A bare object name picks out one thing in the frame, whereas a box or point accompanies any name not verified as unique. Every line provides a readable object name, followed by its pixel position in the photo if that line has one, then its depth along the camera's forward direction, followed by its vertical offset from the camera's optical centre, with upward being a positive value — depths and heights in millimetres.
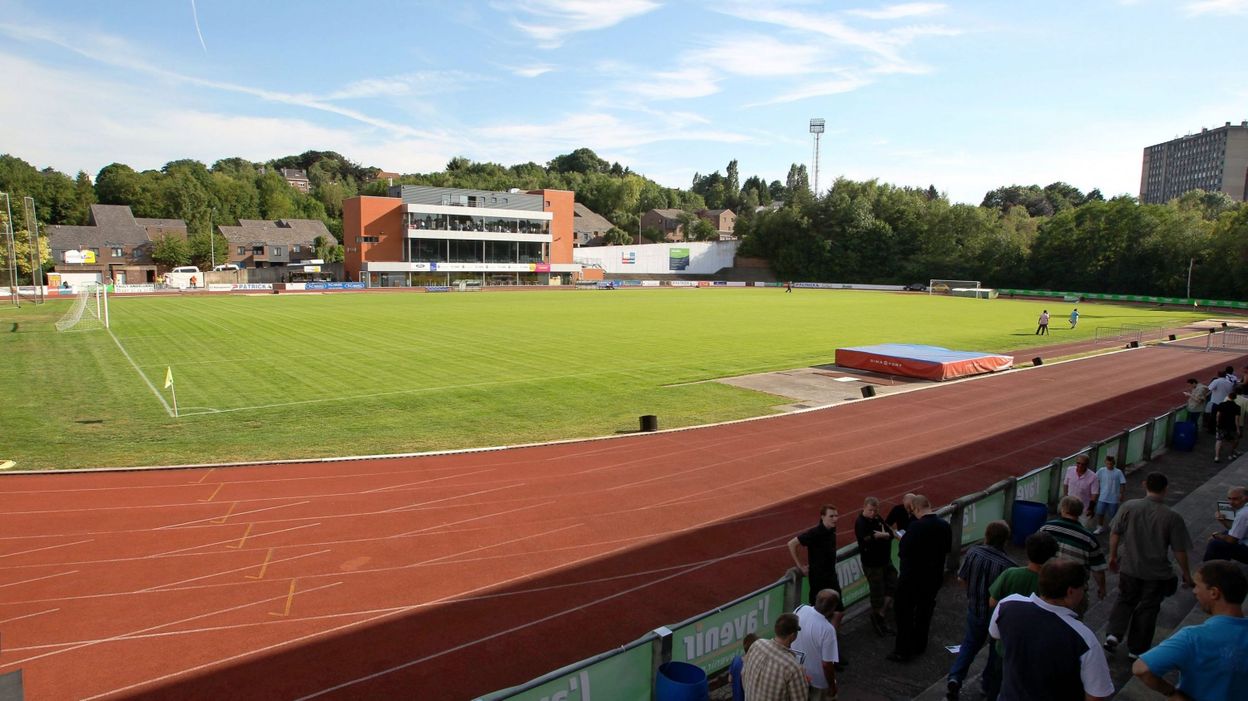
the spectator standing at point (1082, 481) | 10734 -2999
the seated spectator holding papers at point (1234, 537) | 7199 -2654
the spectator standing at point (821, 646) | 6000 -3119
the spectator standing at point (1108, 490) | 10609 -3108
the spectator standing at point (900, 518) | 8258 -2796
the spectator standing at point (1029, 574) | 5598 -2386
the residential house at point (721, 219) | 167125 +13844
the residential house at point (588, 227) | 131200 +9242
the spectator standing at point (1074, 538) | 7125 -2602
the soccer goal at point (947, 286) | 97750 -667
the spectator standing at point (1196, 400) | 17125 -2788
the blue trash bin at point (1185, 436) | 16234 -3457
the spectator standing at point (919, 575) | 7281 -3056
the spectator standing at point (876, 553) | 8047 -3135
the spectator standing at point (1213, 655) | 4152 -2197
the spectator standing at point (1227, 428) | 15203 -3082
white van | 79312 -1179
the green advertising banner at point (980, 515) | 10172 -3437
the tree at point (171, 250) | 88500 +2288
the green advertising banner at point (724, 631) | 6730 -3522
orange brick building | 92312 +4895
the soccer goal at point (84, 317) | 39478 -3038
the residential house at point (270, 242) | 99938 +4029
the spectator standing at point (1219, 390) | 16562 -2461
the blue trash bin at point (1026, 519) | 10727 -3603
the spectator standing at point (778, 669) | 5238 -2917
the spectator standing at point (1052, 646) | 4531 -2355
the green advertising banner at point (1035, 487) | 11344 -3358
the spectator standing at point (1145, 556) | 7066 -2752
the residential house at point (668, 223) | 147375 +11207
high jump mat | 26422 -3135
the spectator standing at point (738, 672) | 5832 -3459
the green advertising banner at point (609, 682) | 5535 -3366
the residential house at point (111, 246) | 85375 +2709
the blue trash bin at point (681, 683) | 6066 -3515
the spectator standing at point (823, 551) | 7562 -2914
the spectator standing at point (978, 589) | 6562 -2879
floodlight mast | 155125 +33260
